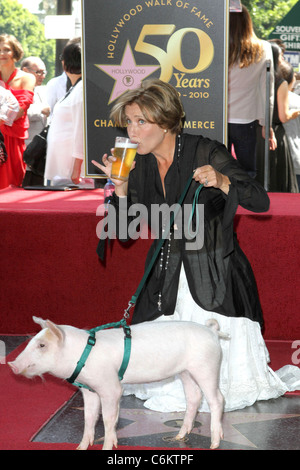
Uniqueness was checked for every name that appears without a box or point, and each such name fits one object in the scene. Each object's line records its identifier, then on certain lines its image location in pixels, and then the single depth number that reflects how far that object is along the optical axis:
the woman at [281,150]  6.84
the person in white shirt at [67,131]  6.05
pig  2.51
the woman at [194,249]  3.06
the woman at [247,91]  5.82
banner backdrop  4.65
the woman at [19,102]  6.67
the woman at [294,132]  7.60
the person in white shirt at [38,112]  8.16
